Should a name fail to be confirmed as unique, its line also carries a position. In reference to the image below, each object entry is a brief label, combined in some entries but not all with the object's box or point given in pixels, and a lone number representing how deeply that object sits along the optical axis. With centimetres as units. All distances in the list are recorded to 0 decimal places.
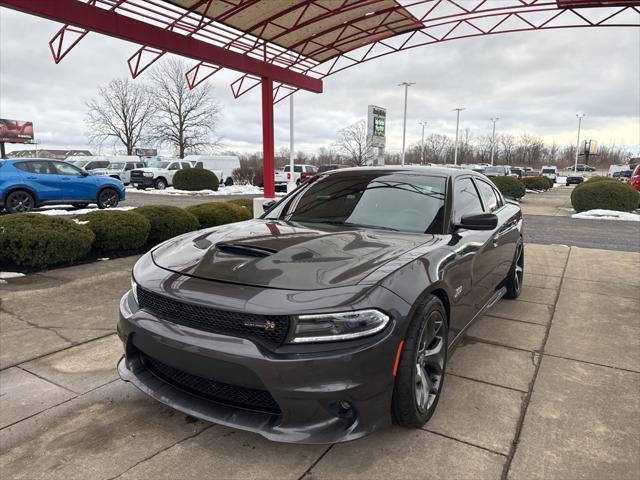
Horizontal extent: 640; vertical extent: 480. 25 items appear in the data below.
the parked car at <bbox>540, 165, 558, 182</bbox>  4503
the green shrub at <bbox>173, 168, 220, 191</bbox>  2639
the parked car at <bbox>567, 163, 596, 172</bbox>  7280
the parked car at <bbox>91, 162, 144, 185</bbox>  2980
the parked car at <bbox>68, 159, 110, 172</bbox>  3099
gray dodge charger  203
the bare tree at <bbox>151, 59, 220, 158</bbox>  4625
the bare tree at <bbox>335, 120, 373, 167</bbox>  2905
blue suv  1192
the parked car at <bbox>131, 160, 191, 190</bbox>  2828
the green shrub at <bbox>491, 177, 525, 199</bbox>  2158
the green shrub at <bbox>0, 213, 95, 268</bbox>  577
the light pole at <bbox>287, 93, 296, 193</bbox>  2211
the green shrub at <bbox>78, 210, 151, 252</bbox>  680
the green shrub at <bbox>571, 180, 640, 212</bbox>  1496
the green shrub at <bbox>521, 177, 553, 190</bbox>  3148
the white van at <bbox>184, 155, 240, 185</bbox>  3322
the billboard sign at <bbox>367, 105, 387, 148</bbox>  2192
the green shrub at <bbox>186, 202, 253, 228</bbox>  876
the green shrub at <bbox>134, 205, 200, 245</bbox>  761
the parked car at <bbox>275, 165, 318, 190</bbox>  2768
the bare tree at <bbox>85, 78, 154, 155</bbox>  5231
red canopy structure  787
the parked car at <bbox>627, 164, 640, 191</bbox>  1766
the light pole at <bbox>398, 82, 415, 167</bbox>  3408
